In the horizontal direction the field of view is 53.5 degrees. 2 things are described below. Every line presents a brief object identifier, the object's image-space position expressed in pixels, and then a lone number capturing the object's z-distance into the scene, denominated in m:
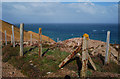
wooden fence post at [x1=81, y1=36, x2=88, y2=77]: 7.51
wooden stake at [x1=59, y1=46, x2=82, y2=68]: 8.76
